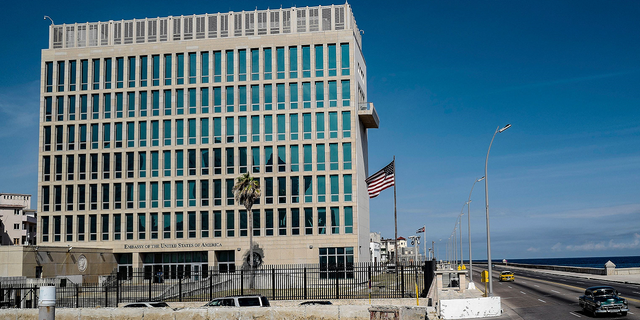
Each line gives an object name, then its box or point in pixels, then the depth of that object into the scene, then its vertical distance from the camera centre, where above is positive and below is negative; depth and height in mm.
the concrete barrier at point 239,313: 18750 -3080
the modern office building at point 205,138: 63594 +9078
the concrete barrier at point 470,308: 32906 -5225
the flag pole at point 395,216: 61459 +9
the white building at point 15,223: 102688 +26
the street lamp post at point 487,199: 34812 +1061
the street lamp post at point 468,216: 59328 -66
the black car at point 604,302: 29969 -4577
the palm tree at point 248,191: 58344 +2778
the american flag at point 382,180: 52781 +3336
